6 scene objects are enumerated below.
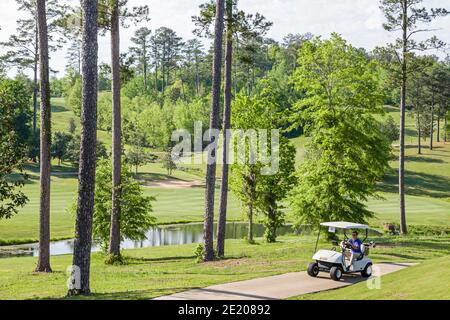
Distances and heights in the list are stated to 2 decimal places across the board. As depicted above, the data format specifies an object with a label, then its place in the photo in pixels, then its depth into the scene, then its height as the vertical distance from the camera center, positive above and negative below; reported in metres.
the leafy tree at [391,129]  94.87 +2.66
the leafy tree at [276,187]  39.47 -3.24
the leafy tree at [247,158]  39.19 -1.11
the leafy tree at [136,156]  87.62 -2.45
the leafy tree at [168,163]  92.12 -3.62
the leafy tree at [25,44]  55.48 +9.90
